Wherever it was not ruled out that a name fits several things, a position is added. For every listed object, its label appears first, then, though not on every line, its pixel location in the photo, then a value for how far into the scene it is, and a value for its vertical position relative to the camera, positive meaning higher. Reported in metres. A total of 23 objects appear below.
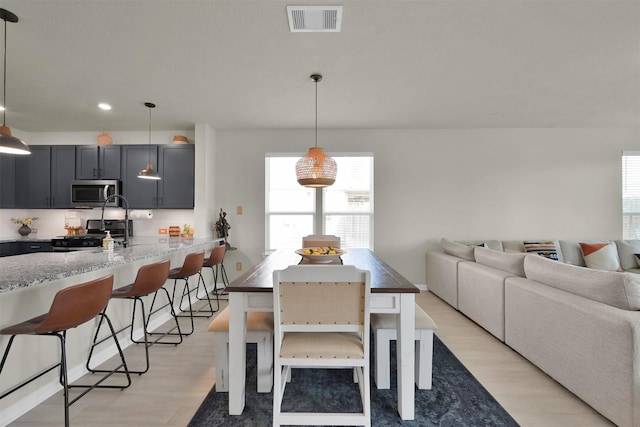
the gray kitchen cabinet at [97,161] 4.48 +0.82
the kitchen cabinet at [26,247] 4.12 -0.48
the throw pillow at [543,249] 4.05 -0.49
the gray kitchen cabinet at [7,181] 4.37 +0.51
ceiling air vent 1.93 +1.38
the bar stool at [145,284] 2.18 -0.55
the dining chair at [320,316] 1.48 -0.54
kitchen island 1.67 -0.62
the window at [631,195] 4.60 +0.32
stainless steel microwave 4.30 +0.33
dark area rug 1.70 -1.21
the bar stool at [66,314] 1.46 -0.53
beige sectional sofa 1.55 -0.74
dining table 1.69 -0.65
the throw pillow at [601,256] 3.85 -0.56
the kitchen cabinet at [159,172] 4.47 +0.58
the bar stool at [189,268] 2.87 -0.55
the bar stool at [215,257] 3.45 -0.53
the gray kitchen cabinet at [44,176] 4.47 +0.59
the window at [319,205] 4.71 +0.16
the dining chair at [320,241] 3.52 -0.33
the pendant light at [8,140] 1.95 +0.51
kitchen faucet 2.96 -0.23
